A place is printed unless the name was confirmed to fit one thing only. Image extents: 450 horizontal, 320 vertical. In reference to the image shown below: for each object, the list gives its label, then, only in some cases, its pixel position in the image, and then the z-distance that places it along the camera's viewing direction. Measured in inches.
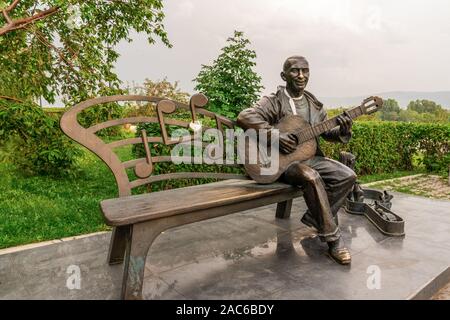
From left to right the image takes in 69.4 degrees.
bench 82.7
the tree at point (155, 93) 369.6
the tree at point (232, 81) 267.4
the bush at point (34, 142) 204.0
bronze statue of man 109.2
